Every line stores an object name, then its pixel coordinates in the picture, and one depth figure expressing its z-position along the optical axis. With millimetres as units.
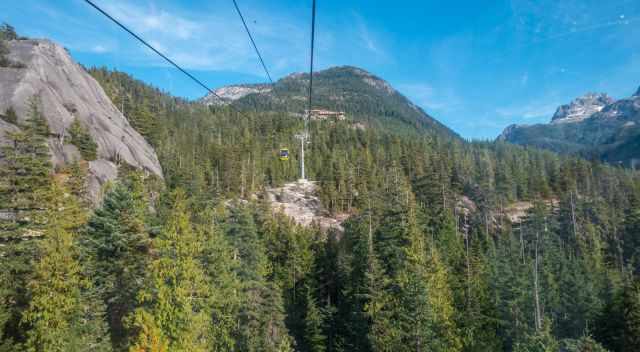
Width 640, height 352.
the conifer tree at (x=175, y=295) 18578
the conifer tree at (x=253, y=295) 28656
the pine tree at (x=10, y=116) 40844
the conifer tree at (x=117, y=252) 22297
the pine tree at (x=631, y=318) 27016
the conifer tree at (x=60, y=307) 16516
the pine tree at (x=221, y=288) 25609
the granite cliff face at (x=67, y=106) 43531
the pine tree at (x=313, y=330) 35438
